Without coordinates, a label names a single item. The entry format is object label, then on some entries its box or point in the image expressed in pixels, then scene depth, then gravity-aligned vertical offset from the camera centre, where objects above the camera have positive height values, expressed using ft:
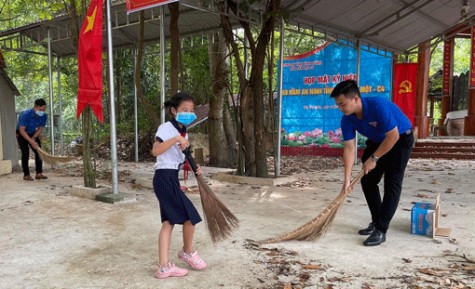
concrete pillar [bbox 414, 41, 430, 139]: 42.24 +2.85
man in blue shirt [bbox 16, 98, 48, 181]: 21.68 -0.42
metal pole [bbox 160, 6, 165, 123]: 18.49 +3.36
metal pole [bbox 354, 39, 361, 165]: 29.48 +5.16
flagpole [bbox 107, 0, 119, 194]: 15.71 +1.25
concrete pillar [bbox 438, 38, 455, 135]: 51.67 +5.97
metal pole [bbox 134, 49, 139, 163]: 31.63 -1.03
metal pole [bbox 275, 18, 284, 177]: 22.05 +1.23
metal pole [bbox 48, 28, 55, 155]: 26.91 +1.25
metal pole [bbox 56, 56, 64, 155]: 32.65 +0.31
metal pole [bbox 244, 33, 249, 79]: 23.33 +3.86
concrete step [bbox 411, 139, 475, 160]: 35.40 -2.60
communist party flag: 38.01 +3.46
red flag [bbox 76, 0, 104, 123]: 16.02 +2.79
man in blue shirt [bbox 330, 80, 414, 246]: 10.18 -0.62
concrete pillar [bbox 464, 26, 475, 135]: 45.16 +2.11
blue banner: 34.81 +3.39
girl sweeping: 8.44 -1.35
